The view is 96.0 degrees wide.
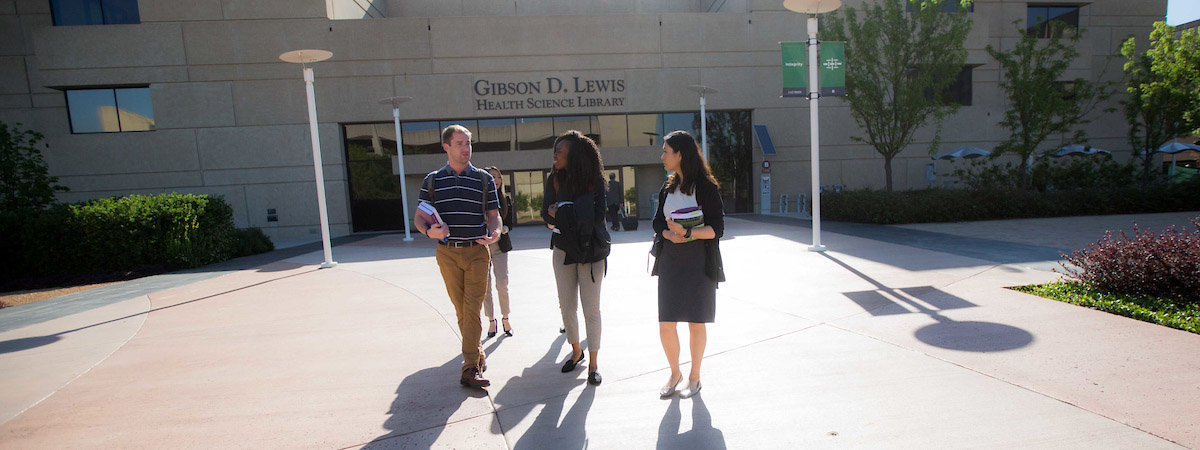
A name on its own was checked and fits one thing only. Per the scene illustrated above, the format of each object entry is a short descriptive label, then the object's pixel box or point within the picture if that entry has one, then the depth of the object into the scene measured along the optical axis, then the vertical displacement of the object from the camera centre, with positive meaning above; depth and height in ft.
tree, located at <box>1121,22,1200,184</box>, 37.06 +4.20
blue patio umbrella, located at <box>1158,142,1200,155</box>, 63.82 -0.91
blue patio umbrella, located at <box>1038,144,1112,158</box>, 58.80 -0.53
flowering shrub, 16.33 -3.90
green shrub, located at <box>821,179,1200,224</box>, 44.14 -4.55
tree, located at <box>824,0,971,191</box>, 46.16 +8.24
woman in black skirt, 11.35 -1.87
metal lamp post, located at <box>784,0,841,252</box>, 29.07 +5.12
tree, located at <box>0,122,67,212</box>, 41.32 +1.75
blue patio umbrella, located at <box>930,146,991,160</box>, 60.90 -0.14
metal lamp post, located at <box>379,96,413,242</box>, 48.01 +3.42
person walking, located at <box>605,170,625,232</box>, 39.60 -2.57
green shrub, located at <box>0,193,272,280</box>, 34.53 -2.45
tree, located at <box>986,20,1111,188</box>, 48.16 +4.79
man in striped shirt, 12.20 -1.12
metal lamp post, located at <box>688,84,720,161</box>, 50.08 +6.97
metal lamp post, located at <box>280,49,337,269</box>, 33.17 +4.07
